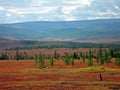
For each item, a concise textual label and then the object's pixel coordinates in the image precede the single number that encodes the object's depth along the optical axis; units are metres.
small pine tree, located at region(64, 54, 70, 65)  127.19
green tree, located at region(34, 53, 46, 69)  108.18
